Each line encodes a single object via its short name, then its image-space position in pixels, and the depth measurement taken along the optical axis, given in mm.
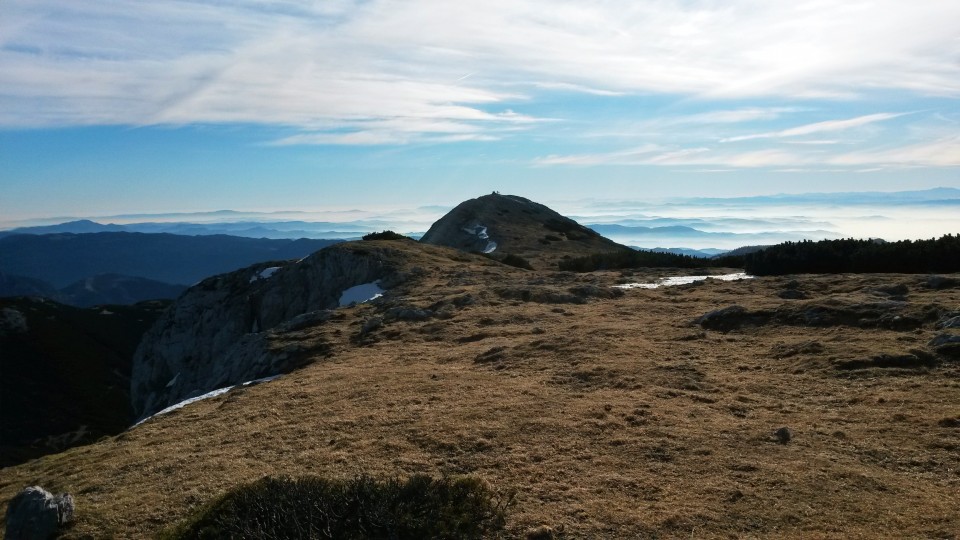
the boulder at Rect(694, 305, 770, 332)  21547
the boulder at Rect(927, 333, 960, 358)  15202
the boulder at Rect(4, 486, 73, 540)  10812
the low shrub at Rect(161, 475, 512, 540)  8781
